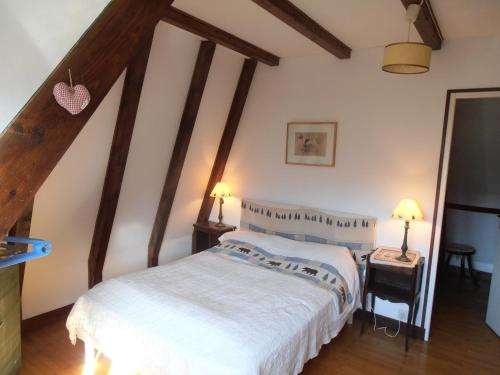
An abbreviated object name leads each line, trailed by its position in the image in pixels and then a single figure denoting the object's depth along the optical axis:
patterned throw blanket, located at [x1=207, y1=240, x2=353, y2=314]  2.83
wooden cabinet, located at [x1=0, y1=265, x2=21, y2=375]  2.01
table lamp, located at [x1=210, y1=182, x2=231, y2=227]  4.05
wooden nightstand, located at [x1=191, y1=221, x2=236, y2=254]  4.02
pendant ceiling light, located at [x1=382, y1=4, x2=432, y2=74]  1.91
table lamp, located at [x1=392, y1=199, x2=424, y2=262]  2.94
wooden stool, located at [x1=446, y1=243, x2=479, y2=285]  4.46
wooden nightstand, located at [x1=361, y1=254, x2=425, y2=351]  2.89
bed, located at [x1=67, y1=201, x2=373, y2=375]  1.89
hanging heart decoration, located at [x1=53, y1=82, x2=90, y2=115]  1.24
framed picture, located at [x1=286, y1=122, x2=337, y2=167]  3.53
